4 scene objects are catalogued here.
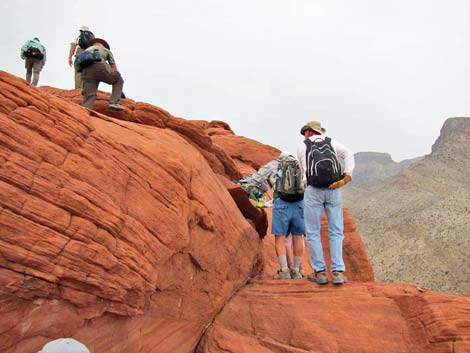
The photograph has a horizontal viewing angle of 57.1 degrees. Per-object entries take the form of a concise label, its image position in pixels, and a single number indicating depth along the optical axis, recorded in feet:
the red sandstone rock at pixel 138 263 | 17.62
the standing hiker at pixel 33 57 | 43.04
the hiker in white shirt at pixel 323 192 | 25.00
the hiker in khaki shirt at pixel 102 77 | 32.53
